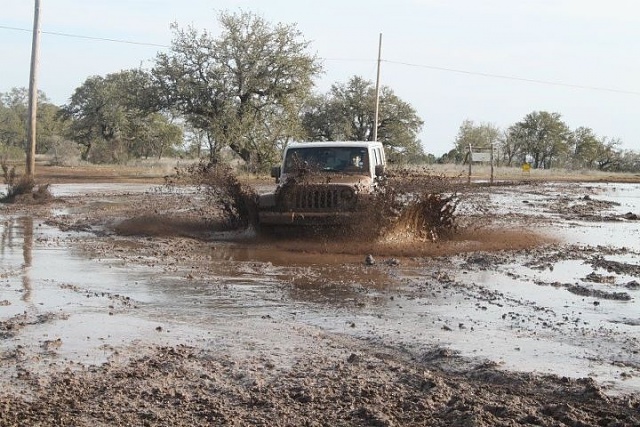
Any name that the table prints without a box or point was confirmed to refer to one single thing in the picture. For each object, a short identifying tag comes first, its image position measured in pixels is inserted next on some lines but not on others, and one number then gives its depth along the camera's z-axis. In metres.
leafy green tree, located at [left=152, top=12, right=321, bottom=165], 42.16
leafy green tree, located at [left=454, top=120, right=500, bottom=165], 87.62
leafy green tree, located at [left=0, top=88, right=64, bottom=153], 73.68
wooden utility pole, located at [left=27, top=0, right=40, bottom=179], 23.50
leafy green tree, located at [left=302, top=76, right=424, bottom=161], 65.48
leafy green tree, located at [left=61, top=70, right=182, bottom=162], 64.20
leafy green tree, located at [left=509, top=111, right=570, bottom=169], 87.88
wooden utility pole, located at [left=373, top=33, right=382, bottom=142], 44.25
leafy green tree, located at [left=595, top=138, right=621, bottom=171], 90.44
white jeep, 13.27
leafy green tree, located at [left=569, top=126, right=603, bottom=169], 89.75
